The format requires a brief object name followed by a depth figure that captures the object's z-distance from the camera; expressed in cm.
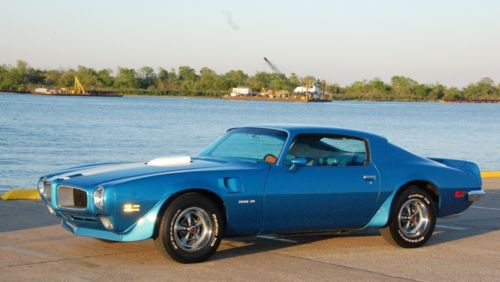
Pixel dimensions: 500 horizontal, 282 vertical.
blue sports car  833
